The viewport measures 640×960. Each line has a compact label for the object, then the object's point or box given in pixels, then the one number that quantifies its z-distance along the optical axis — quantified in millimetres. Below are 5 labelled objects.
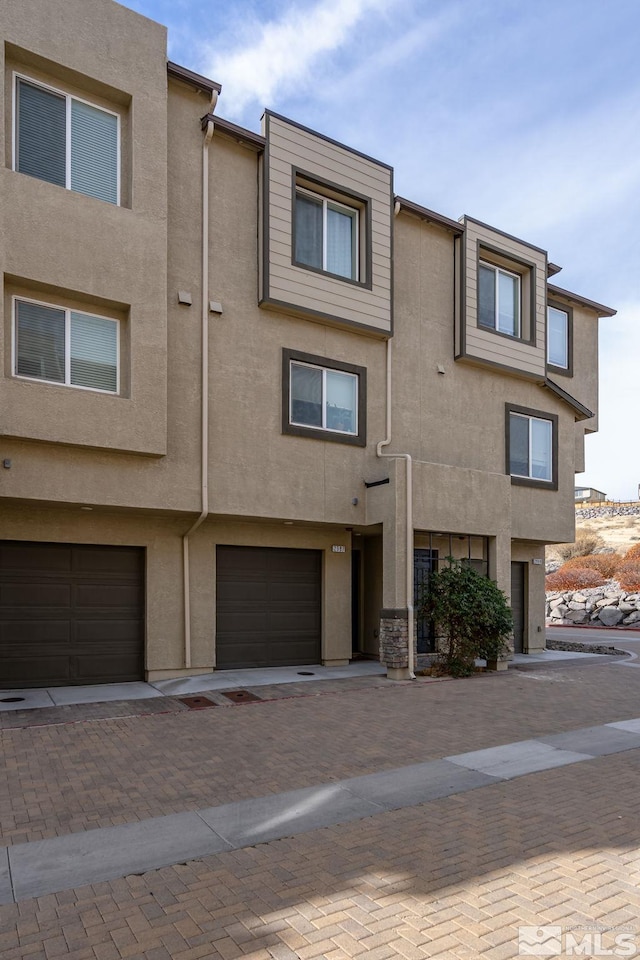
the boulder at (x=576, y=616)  26781
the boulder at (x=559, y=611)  27375
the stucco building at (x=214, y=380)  10461
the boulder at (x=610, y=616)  25594
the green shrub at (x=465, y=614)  13117
